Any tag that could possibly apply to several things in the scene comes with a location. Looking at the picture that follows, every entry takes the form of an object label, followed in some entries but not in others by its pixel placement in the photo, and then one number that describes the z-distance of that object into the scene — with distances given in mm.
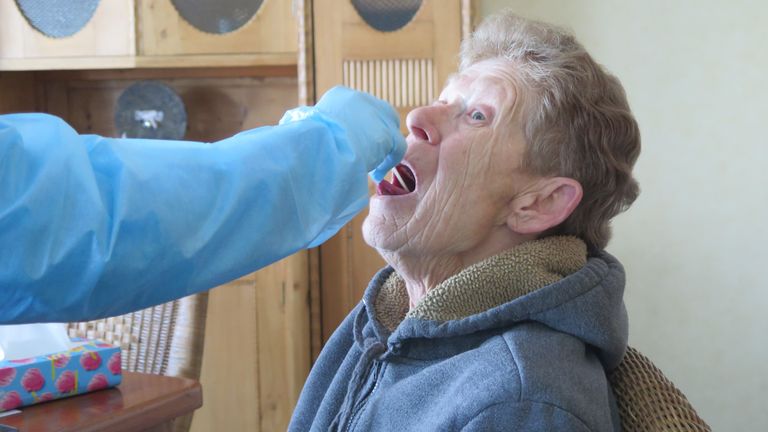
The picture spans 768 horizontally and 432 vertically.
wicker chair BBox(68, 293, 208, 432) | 1604
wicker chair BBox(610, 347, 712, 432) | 992
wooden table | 1181
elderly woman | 1018
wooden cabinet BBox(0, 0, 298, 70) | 2812
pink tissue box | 1237
